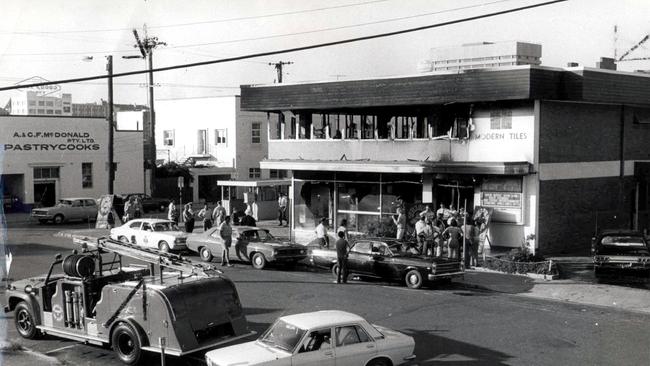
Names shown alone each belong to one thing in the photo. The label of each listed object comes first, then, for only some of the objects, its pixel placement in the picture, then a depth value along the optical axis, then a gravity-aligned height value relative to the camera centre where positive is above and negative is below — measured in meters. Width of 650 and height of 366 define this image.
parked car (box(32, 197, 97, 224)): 36.06 -2.76
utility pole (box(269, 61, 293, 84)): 54.19 +6.96
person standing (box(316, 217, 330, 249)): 22.50 -2.41
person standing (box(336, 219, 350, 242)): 19.30 -1.99
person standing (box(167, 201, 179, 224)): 29.02 -2.24
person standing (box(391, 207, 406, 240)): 23.22 -2.16
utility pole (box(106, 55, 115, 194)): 35.53 +1.23
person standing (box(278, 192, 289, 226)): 33.34 -2.32
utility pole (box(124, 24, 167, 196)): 41.50 +6.46
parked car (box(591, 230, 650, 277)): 19.16 -2.57
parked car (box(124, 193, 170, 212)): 41.94 -2.68
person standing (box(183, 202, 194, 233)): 27.61 -2.36
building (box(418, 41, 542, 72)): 27.81 +4.15
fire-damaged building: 22.95 +0.34
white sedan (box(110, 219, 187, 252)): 24.03 -2.63
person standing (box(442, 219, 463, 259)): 20.58 -2.25
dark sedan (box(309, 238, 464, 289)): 18.05 -2.72
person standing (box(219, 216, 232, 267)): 21.31 -2.40
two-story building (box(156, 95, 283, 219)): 49.81 +1.14
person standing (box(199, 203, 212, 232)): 26.49 -2.22
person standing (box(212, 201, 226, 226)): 25.97 -2.08
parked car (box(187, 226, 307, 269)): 21.16 -2.71
